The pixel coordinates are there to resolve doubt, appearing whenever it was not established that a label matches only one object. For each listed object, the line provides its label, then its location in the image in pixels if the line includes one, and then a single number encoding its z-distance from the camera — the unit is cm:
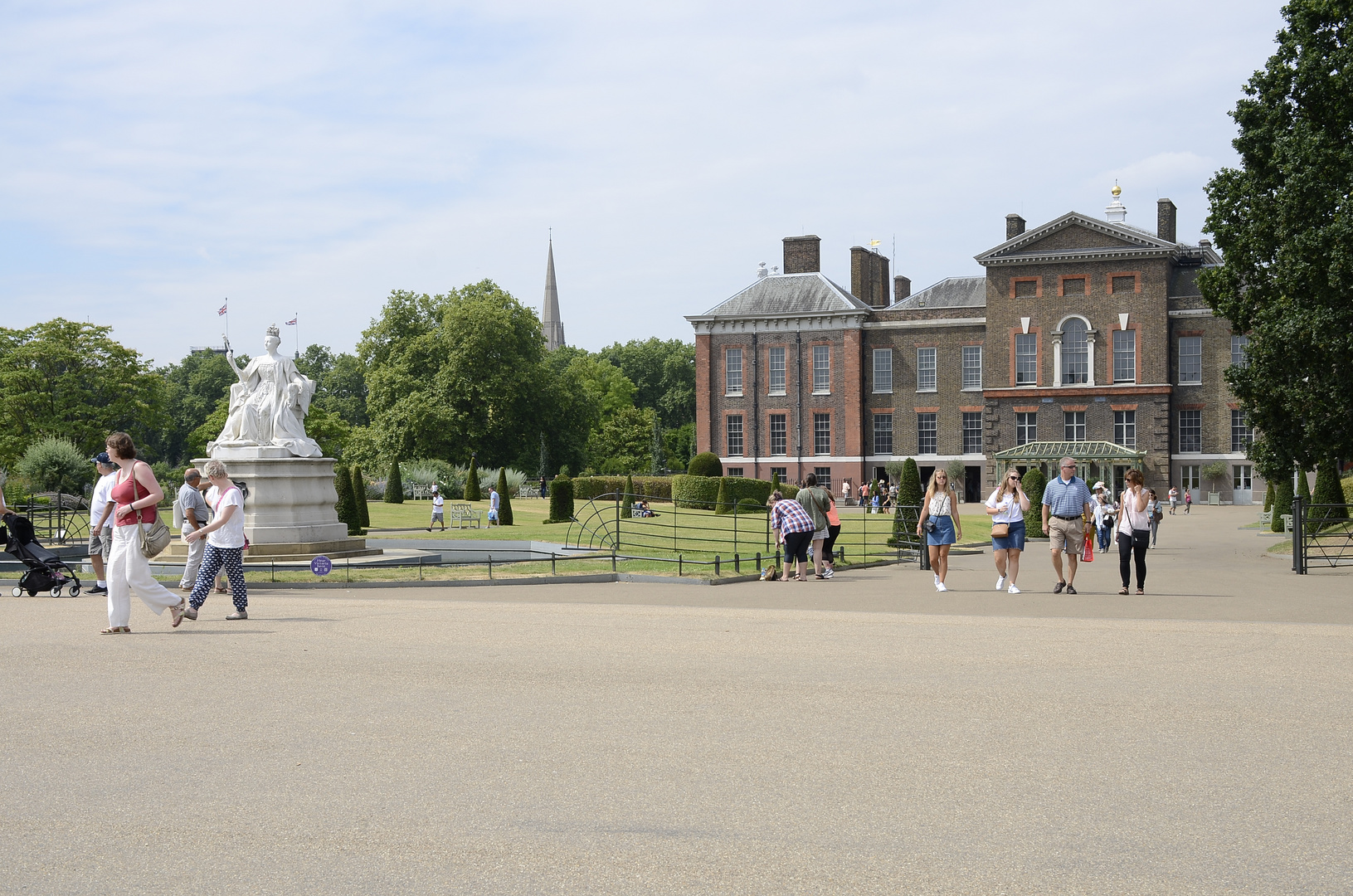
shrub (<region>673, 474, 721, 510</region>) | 5450
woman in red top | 1141
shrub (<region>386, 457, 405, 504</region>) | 5334
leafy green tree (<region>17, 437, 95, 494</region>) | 5150
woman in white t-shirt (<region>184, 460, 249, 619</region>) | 1299
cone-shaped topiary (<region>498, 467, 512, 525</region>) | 4225
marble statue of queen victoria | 2455
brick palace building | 6275
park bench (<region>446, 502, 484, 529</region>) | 4244
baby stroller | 1655
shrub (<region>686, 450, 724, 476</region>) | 6419
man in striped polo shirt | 1678
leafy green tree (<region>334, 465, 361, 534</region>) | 3559
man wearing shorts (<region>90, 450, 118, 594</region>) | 1429
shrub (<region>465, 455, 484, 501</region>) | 5659
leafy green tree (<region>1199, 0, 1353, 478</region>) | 2494
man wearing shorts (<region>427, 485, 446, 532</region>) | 4047
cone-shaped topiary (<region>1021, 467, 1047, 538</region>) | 3434
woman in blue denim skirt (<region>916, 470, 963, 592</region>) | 1728
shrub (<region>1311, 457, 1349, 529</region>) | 3309
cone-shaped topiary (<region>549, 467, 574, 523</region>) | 4194
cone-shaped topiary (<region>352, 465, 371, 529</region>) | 3794
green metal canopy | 6222
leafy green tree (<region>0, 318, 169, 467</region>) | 6341
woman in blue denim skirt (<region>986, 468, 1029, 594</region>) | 1670
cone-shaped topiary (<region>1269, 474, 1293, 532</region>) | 3666
